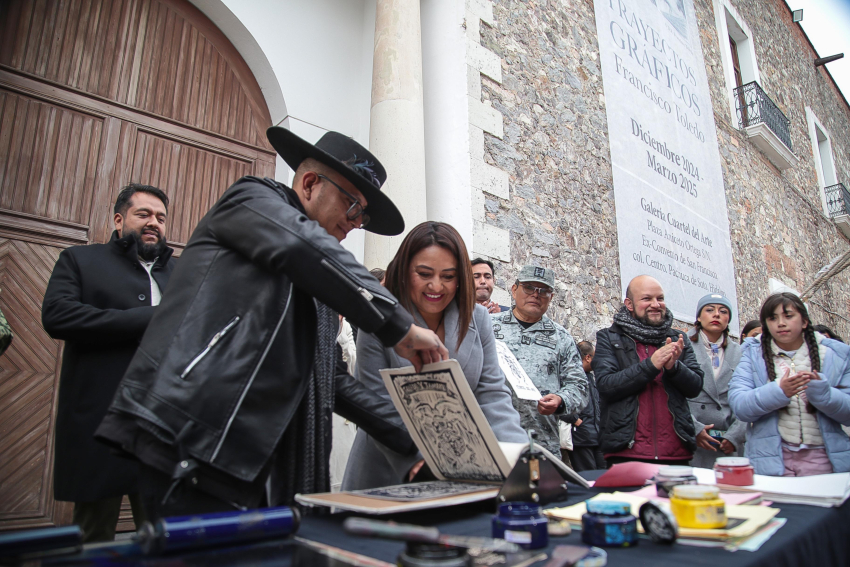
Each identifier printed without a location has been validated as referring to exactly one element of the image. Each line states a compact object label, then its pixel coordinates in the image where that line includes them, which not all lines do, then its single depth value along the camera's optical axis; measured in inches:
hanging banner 281.0
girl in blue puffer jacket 99.0
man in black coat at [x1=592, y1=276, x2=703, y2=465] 116.3
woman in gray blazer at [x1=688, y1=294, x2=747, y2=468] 128.0
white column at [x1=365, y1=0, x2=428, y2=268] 167.5
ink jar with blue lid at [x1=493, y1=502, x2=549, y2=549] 31.5
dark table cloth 30.7
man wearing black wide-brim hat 42.8
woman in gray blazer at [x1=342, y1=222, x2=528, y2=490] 64.8
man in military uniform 118.3
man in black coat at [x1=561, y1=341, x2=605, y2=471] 155.4
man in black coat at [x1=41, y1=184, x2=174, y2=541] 78.2
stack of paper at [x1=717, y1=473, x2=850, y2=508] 46.7
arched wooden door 117.3
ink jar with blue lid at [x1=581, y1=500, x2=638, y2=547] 33.1
